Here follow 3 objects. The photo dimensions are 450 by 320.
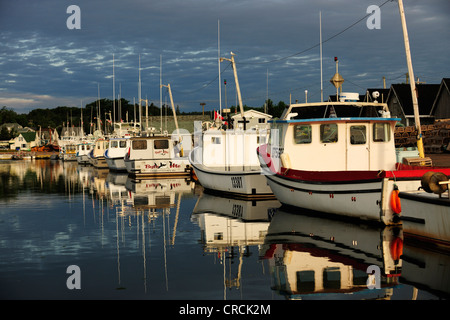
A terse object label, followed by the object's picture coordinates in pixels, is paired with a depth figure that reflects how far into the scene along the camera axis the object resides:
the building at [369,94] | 54.19
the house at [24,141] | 150.12
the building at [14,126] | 165.84
